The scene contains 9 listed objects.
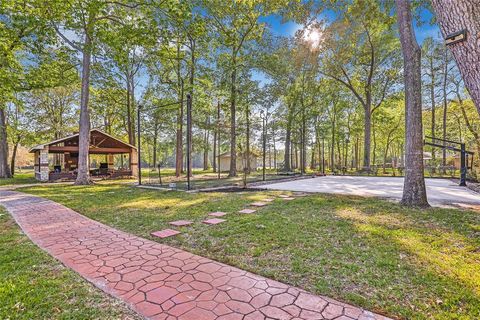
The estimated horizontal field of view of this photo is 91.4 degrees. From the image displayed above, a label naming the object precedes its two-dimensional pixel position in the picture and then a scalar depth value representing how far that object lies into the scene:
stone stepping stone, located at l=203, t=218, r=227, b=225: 4.32
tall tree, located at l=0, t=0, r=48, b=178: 8.84
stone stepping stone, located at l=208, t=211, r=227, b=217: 4.88
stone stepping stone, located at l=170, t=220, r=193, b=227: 4.22
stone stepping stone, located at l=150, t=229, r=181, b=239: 3.68
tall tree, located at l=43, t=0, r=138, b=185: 9.20
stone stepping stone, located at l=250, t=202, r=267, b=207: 5.78
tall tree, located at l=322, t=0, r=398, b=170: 14.87
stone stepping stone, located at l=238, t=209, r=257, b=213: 5.13
